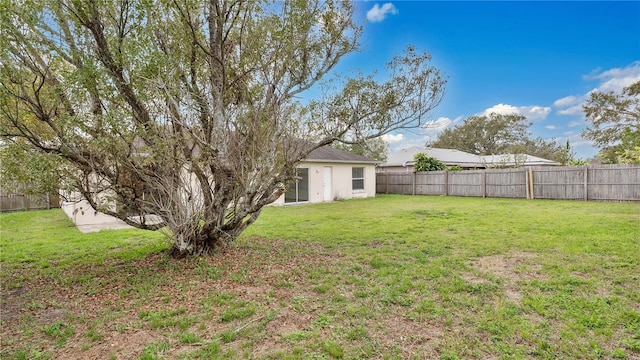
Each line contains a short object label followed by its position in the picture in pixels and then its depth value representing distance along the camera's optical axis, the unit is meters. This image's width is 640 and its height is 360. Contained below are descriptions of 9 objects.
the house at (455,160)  22.38
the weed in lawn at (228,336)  2.88
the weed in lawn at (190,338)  2.88
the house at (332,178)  14.76
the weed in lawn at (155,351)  2.62
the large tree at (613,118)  20.00
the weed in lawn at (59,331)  2.99
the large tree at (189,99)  3.95
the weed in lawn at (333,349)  2.61
